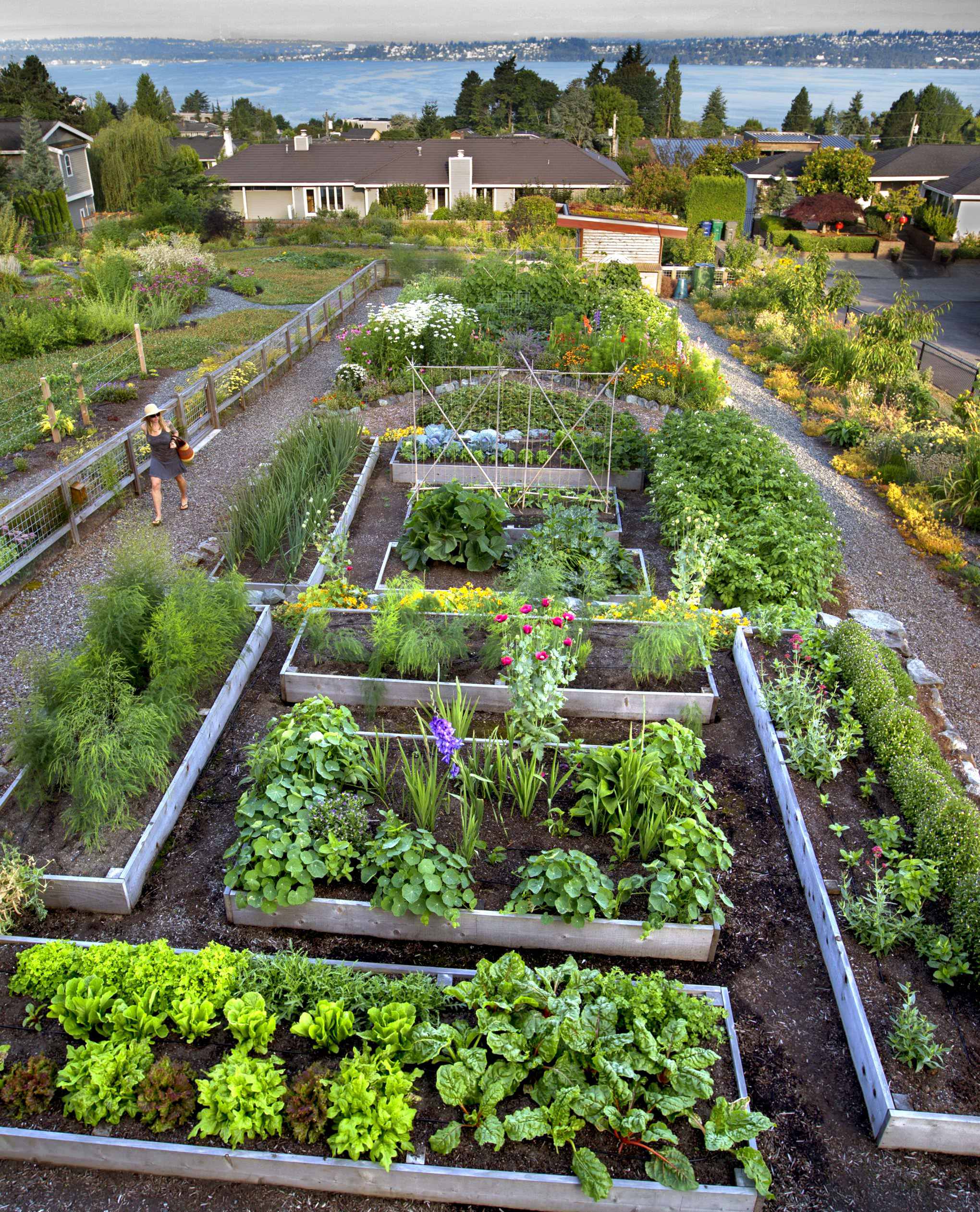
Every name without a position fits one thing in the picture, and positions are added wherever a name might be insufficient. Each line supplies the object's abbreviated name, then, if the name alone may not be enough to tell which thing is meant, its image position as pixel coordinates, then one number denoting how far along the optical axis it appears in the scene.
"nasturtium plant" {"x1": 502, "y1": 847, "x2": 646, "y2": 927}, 4.38
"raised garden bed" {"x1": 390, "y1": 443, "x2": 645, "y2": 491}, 9.95
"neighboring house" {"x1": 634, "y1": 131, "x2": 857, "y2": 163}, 55.81
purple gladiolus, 4.90
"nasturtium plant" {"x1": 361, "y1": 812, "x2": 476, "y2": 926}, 4.38
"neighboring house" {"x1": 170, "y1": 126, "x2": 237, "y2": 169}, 56.56
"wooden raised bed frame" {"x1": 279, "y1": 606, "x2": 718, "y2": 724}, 6.16
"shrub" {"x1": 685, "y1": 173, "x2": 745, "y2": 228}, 34.47
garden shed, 21.22
